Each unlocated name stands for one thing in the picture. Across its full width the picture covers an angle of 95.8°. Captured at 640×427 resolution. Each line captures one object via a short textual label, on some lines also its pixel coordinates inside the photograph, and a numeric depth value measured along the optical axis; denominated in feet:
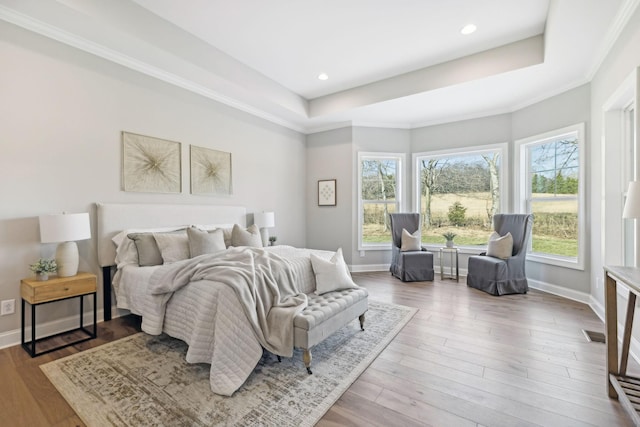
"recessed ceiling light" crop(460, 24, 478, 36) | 10.48
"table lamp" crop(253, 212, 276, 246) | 15.33
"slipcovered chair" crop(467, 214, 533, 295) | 13.53
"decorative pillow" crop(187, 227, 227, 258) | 10.46
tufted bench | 6.91
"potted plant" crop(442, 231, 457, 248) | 16.51
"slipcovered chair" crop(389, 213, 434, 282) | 15.90
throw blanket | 6.97
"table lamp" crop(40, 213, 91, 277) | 8.11
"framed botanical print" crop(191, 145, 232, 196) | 13.32
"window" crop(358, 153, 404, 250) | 19.08
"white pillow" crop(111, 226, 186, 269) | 9.88
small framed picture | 19.19
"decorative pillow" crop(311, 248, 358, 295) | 9.09
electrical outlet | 8.31
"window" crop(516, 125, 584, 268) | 12.93
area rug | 5.54
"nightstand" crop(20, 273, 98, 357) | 7.84
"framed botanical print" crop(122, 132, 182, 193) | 10.96
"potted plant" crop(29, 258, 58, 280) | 8.22
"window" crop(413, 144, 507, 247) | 16.89
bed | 6.57
